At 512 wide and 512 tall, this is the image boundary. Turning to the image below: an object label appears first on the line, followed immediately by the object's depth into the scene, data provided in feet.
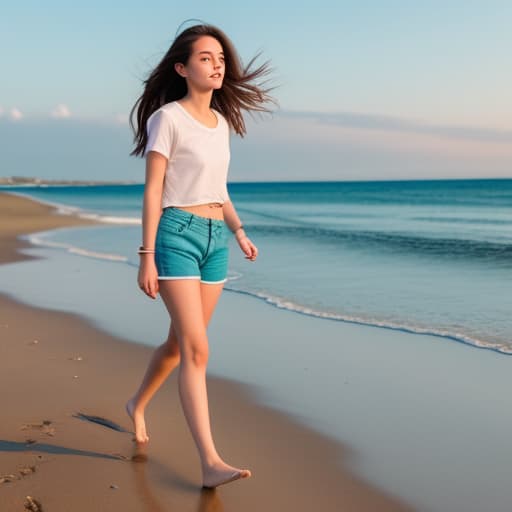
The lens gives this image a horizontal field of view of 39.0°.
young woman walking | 10.12
